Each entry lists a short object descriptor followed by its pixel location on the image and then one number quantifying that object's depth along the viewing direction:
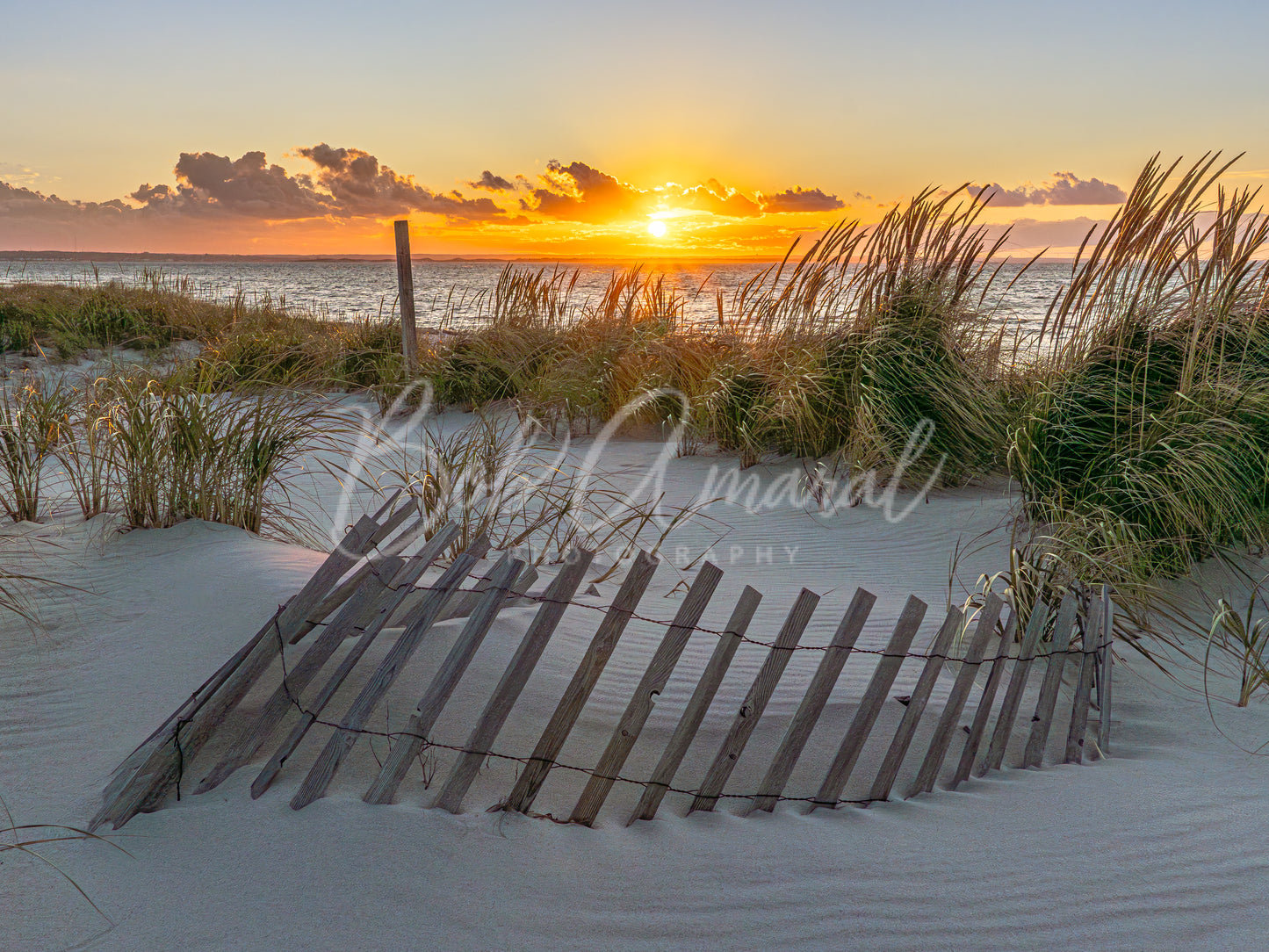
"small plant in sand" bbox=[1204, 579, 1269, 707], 3.08
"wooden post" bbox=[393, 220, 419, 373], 9.05
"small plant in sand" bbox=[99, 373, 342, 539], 3.87
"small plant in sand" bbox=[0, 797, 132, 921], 2.00
